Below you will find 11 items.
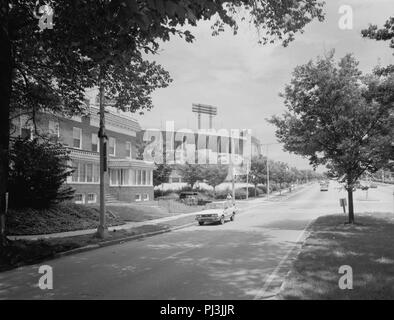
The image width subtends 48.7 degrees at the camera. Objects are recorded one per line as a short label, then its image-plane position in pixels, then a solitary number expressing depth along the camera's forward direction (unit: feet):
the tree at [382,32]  39.28
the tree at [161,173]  178.91
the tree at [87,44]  27.37
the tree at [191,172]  199.21
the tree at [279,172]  262.84
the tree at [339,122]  63.67
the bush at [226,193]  199.11
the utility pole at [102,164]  58.13
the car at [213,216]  85.20
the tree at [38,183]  69.92
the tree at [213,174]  199.82
